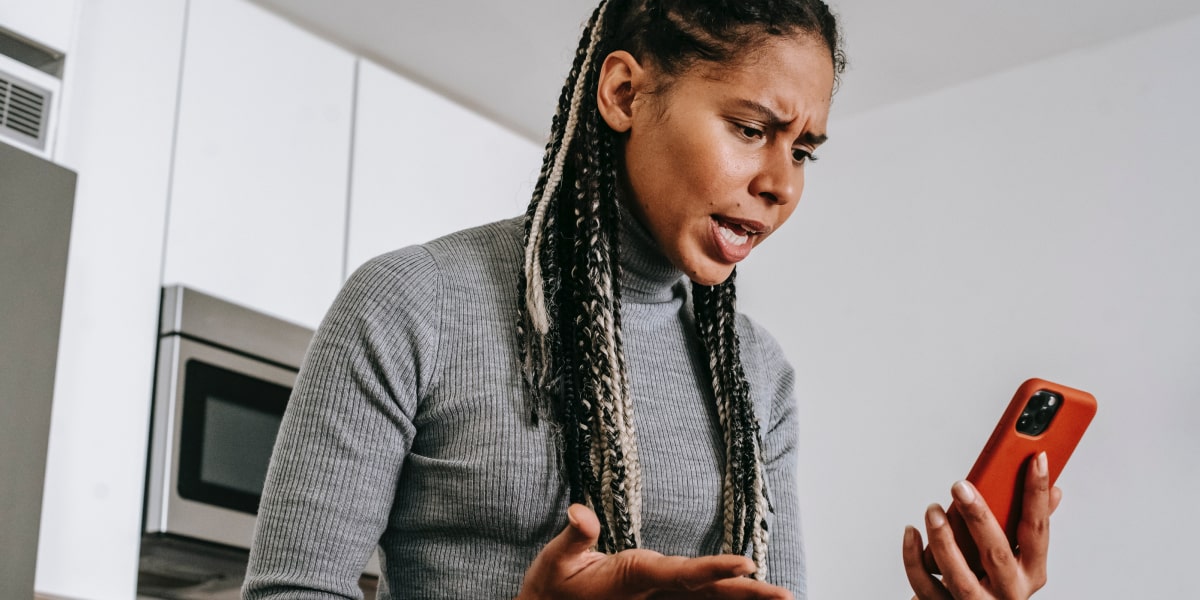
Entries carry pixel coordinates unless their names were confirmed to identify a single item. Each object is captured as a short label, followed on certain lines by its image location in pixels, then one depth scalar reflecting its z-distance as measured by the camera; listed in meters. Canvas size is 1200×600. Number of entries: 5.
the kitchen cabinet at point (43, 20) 2.01
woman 0.89
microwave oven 2.09
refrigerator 1.77
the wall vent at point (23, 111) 1.96
